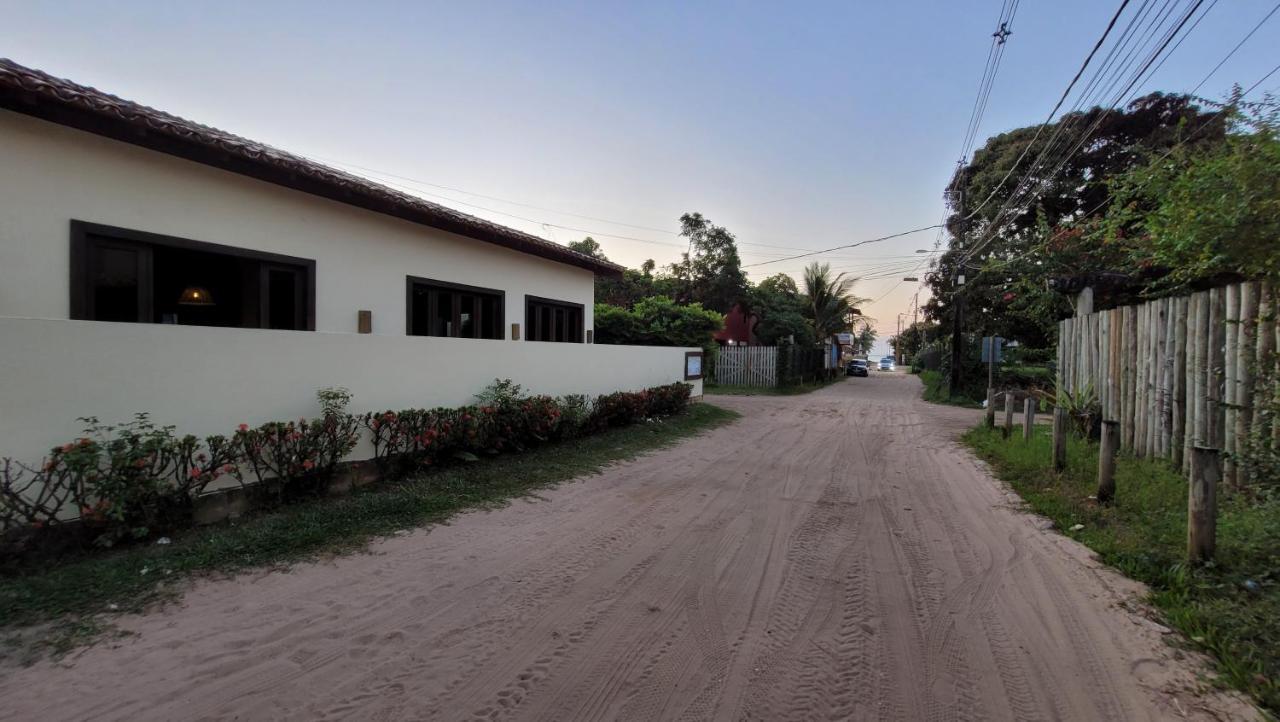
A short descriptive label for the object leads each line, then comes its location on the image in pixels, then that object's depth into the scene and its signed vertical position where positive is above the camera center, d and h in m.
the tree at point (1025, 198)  16.83 +5.84
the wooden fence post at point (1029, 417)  8.57 -0.91
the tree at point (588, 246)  30.89 +6.18
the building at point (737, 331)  31.49 +1.41
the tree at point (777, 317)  25.31 +1.78
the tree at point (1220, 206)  4.27 +1.36
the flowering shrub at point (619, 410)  9.49 -1.04
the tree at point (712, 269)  25.91 +4.07
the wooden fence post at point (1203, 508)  3.58 -0.96
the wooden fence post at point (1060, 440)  6.60 -0.97
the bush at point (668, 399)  11.19 -0.97
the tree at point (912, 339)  32.81 +1.78
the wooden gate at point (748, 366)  22.97 -0.48
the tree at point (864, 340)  82.62 +2.71
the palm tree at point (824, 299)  29.53 +3.14
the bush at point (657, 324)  15.59 +0.87
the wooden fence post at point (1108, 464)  5.19 -0.99
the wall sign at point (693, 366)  14.03 -0.31
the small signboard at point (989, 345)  15.06 +0.37
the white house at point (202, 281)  4.00 +0.79
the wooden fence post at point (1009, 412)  9.29 -0.92
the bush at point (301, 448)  4.64 -0.89
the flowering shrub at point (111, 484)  3.53 -0.95
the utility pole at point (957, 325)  18.69 +1.12
